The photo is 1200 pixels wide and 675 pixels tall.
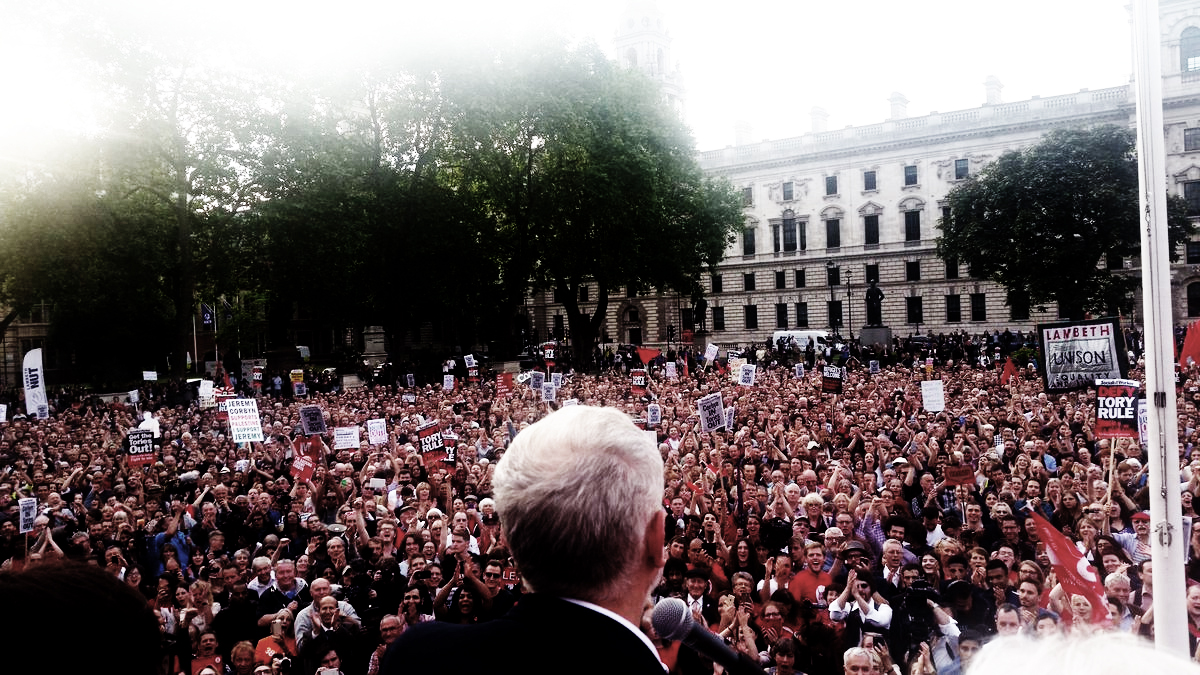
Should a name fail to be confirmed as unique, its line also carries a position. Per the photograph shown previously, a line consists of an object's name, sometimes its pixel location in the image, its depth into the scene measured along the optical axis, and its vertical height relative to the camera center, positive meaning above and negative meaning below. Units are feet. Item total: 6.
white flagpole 17.97 -0.89
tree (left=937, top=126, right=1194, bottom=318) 153.07 +15.38
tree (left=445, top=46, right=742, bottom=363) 125.80 +23.74
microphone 6.84 -2.45
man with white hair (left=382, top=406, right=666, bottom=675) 5.59 -1.49
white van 163.69 -3.10
